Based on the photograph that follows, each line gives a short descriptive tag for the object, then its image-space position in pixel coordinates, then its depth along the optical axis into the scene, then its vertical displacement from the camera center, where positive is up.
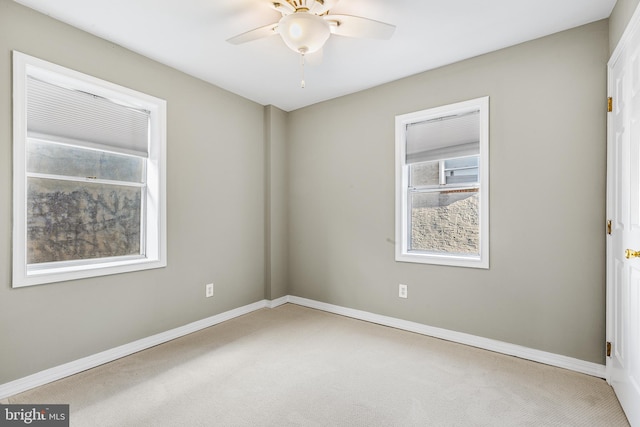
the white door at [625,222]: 1.68 -0.06
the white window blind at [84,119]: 2.21 +0.71
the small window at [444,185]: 2.74 +0.26
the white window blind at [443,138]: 2.82 +0.70
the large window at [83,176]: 2.11 +0.27
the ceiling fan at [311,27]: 1.77 +1.12
